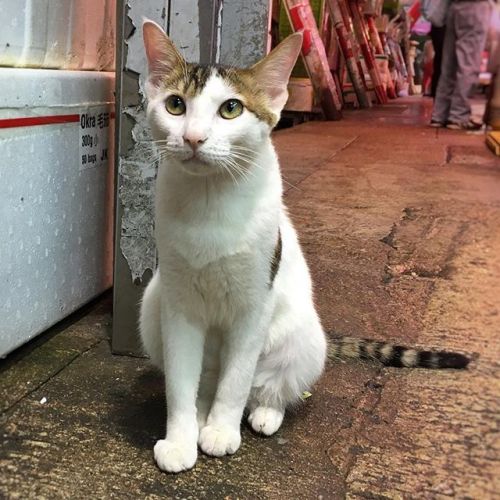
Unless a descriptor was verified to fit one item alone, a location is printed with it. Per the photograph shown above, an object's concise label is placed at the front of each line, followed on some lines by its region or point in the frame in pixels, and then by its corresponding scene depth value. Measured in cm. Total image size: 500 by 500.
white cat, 40
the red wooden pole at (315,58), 226
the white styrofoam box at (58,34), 50
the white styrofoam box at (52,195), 52
